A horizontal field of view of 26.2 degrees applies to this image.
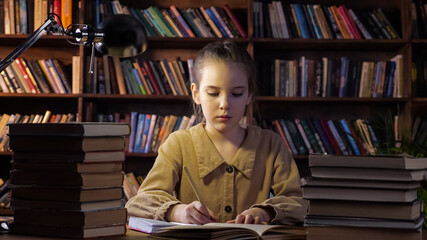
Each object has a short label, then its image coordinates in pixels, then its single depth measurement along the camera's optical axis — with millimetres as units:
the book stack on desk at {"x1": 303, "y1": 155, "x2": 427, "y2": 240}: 1589
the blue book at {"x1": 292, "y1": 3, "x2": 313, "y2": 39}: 3559
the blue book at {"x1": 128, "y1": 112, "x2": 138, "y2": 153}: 3511
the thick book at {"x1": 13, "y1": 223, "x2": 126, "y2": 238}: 1673
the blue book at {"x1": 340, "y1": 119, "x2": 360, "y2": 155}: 3534
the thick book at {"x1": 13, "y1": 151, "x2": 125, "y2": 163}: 1691
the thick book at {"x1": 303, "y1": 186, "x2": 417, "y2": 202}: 1588
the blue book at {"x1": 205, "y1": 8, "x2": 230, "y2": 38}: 3543
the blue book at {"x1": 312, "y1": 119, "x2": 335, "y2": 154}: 3555
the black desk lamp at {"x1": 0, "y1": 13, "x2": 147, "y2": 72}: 1705
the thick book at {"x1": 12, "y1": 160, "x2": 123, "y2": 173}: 1689
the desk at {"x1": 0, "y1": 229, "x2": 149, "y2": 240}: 1676
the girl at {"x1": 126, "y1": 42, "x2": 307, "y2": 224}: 2131
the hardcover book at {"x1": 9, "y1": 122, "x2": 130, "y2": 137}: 1693
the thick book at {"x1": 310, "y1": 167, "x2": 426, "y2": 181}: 1591
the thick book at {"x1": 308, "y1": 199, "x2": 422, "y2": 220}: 1589
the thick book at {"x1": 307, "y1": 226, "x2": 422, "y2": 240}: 1591
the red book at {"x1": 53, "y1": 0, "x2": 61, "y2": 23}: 3542
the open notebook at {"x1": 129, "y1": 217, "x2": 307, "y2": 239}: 1613
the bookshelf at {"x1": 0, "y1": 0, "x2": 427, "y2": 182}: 3583
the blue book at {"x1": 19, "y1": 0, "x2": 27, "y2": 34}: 3530
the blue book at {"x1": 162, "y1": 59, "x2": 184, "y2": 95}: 3528
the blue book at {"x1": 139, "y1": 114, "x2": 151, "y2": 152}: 3511
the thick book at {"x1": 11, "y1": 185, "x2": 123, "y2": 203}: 1680
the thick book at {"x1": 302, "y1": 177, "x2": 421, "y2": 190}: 1590
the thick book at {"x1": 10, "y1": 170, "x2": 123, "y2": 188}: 1687
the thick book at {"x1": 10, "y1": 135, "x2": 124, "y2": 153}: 1695
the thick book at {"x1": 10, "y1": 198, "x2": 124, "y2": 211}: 1680
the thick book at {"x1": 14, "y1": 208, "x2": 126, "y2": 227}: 1674
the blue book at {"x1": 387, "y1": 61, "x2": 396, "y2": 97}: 3552
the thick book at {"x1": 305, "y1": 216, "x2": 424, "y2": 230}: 1587
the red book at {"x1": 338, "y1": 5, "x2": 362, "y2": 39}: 3581
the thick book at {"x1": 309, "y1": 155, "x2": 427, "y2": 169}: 1594
